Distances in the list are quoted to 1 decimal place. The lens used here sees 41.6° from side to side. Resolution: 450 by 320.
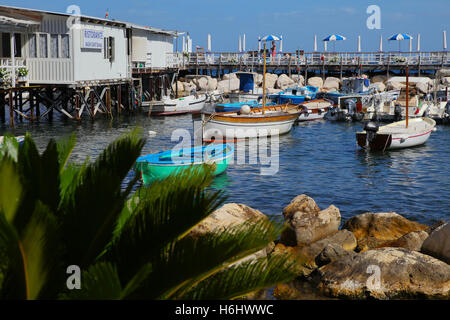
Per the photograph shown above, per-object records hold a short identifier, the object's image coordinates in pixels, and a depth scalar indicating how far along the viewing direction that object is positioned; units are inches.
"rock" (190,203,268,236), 521.7
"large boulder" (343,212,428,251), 607.2
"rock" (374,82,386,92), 2229.3
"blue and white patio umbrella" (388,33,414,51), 2620.6
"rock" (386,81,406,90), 2158.0
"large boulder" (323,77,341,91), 2398.7
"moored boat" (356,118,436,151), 1182.9
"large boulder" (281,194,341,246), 583.2
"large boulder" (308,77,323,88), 2445.9
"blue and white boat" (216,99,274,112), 1688.0
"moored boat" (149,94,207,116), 1846.7
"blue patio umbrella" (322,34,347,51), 2768.2
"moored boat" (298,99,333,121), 1742.0
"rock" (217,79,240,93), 2461.7
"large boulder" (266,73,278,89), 2450.8
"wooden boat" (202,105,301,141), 1293.1
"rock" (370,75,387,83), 2434.3
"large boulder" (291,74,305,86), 2539.4
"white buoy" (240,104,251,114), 1364.4
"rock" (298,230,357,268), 544.8
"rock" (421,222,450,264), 497.7
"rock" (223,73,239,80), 2532.0
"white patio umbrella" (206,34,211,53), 3220.2
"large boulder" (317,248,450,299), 456.1
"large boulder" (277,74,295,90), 2434.8
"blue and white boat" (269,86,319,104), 1908.2
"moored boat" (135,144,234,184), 838.5
